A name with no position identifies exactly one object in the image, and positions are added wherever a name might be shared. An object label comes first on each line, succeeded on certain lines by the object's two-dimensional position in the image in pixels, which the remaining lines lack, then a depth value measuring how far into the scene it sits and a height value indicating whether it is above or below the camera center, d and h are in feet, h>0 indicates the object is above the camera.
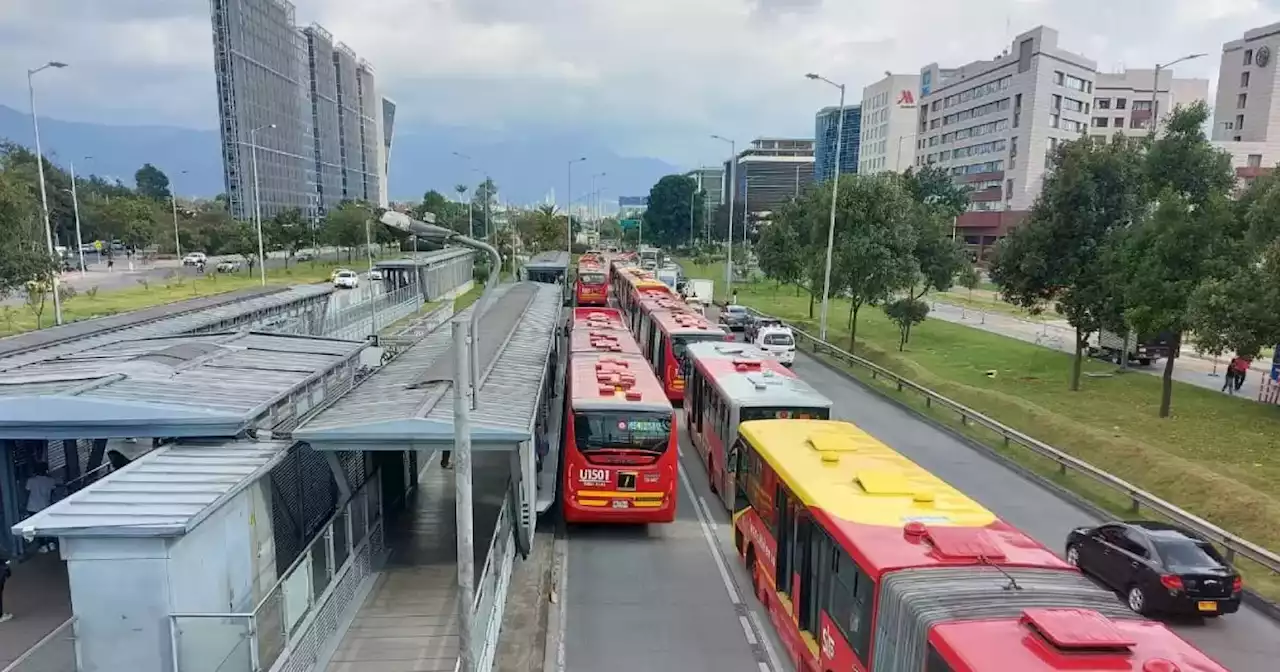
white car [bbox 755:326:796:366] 99.71 -14.42
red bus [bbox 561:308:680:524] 43.65 -12.85
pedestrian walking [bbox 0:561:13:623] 32.73 -15.16
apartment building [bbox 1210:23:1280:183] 231.50 +43.37
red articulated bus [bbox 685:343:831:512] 47.60 -10.68
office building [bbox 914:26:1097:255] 247.50 +39.98
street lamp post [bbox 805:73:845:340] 97.25 -0.09
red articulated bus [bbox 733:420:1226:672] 18.25 -9.83
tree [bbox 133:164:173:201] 417.08 +22.70
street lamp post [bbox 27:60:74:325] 94.99 +0.51
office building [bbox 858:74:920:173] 346.54 +51.90
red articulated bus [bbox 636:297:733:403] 76.77 -11.11
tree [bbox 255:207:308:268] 214.16 -2.71
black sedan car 35.22 -15.48
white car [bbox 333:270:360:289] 169.07 -12.10
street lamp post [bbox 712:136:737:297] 179.63 -10.38
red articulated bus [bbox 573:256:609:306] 142.00 -10.81
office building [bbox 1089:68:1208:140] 284.41 +51.24
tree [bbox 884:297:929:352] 107.96 -10.67
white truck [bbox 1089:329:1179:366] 102.99 -15.05
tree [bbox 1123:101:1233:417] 66.03 +0.23
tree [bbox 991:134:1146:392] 76.69 +1.00
